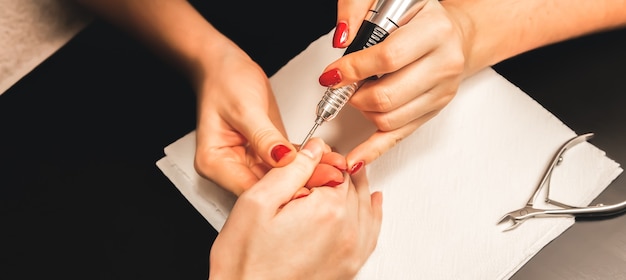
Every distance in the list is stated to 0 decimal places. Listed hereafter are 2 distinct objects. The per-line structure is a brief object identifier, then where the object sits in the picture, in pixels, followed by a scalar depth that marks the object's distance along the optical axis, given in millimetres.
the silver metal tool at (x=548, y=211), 655
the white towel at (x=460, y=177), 646
